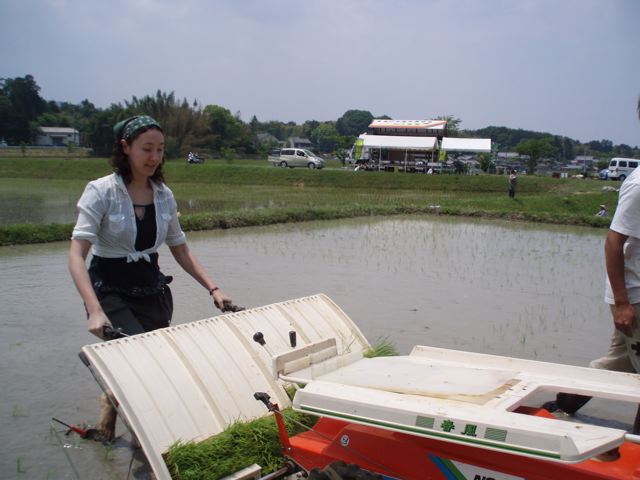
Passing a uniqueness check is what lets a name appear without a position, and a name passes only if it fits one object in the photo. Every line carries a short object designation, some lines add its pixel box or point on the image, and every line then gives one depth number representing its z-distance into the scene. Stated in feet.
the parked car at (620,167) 112.37
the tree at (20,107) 233.55
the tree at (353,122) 492.95
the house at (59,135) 280.72
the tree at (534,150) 144.97
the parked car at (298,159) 132.95
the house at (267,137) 302.39
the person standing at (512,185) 78.43
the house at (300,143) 333.54
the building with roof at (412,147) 129.39
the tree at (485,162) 129.80
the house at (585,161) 262.06
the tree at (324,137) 376.15
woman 10.09
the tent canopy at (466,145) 129.59
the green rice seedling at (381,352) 12.75
